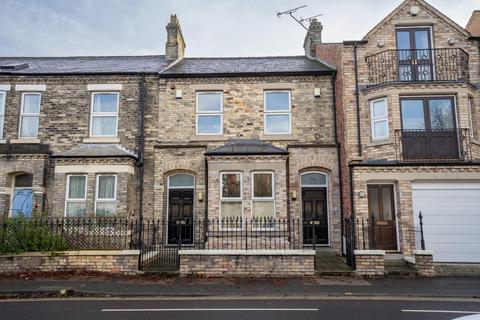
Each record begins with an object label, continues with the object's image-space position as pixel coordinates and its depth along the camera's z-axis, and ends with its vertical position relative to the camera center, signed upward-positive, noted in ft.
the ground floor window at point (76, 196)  42.75 +1.77
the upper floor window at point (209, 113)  47.60 +13.53
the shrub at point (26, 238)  34.86 -2.94
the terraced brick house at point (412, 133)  38.68 +9.55
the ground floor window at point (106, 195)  42.88 +1.90
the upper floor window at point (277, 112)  47.44 +13.60
